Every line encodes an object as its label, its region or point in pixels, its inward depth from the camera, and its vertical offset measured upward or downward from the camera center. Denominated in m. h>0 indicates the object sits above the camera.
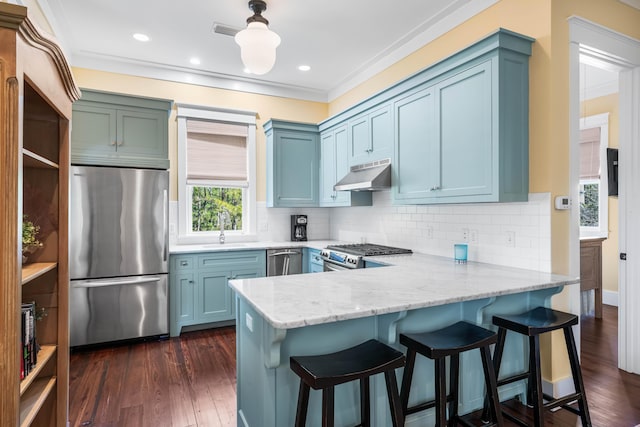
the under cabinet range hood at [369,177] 3.36 +0.38
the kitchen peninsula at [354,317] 1.65 -0.55
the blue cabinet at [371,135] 3.43 +0.83
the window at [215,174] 4.40 +0.53
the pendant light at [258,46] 2.62 +1.26
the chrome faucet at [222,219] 4.48 -0.05
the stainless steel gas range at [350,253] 3.28 -0.37
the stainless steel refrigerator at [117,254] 3.32 -0.37
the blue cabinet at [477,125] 2.37 +0.65
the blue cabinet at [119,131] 3.45 +0.85
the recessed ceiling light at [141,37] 3.50 +1.77
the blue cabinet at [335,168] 4.14 +0.58
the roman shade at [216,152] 4.47 +0.81
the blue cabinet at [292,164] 4.56 +0.67
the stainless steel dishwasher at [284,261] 4.23 -0.55
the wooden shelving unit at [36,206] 1.17 +0.04
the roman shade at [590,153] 4.91 +0.87
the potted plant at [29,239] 1.58 -0.11
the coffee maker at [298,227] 4.92 -0.16
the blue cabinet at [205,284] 3.78 -0.74
